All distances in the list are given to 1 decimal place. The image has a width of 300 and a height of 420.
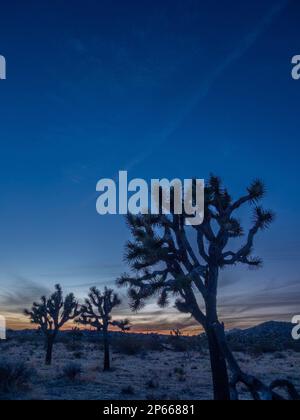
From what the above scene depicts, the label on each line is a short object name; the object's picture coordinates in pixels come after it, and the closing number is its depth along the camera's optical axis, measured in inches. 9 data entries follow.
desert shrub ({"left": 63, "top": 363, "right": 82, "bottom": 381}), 680.4
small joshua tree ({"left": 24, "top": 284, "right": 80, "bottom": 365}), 978.1
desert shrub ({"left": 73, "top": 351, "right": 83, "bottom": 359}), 1193.2
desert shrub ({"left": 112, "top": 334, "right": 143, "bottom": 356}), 1349.7
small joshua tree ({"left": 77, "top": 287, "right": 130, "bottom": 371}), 908.0
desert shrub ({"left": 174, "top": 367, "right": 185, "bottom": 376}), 840.4
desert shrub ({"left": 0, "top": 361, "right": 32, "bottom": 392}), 524.1
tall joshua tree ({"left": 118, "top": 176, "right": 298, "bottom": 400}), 434.3
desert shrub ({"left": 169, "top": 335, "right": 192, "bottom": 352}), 1499.8
